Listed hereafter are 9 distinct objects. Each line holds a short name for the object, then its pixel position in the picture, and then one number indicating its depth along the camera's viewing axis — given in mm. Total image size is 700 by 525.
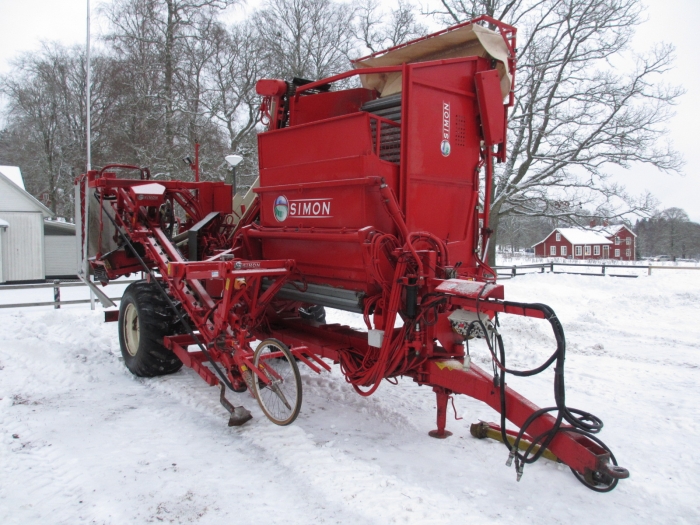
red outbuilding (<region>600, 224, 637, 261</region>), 64562
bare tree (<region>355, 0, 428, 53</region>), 22984
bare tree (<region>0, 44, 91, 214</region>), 30500
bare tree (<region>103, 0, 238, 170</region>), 21734
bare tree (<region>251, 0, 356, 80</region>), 25156
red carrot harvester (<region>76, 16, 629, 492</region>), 4105
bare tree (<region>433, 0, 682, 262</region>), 18406
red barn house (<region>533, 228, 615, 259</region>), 64062
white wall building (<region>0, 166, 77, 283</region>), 20281
